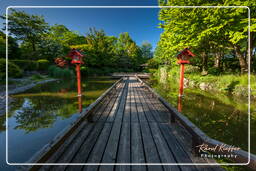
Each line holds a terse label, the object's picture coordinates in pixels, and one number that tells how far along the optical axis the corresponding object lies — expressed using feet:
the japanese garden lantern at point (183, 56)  12.83
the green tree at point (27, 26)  59.98
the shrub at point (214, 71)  34.08
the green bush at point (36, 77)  42.25
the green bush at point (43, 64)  54.91
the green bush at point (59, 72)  54.49
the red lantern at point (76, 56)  13.09
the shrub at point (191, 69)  45.98
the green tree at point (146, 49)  126.31
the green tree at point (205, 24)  19.72
